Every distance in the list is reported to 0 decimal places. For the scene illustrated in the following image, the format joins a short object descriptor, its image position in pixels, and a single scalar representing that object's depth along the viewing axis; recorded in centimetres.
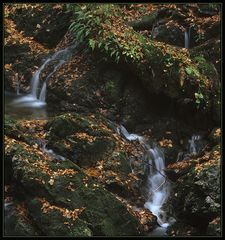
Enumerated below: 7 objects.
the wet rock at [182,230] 1553
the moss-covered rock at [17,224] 1349
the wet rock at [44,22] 2544
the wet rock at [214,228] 1432
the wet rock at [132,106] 2101
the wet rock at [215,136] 1915
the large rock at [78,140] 1707
